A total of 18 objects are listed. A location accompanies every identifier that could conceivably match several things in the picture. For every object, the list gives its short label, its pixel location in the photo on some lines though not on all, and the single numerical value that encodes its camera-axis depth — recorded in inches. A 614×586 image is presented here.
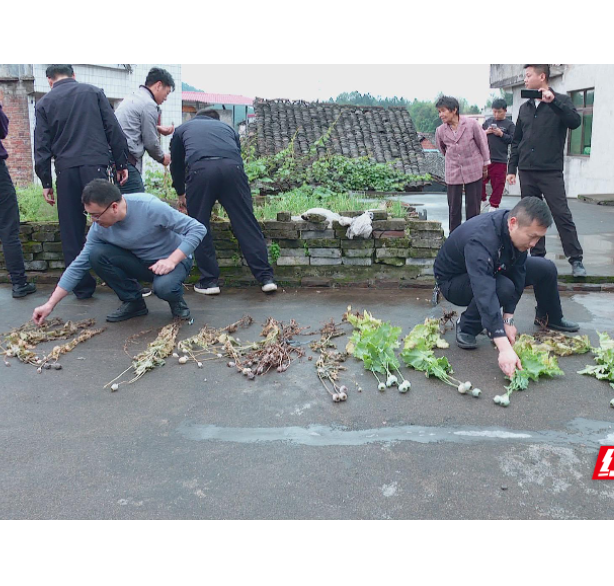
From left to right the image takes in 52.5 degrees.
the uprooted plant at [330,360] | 156.9
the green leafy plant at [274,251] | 264.1
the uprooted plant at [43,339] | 182.9
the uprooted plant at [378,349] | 168.4
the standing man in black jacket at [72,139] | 234.8
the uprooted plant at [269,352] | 172.9
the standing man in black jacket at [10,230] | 245.6
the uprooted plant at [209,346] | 183.2
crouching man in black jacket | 158.6
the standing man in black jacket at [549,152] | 242.8
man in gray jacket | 257.1
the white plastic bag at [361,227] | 255.6
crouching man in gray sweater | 193.2
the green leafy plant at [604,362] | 162.1
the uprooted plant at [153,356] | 170.2
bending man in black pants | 240.2
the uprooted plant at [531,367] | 156.4
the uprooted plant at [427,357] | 161.9
